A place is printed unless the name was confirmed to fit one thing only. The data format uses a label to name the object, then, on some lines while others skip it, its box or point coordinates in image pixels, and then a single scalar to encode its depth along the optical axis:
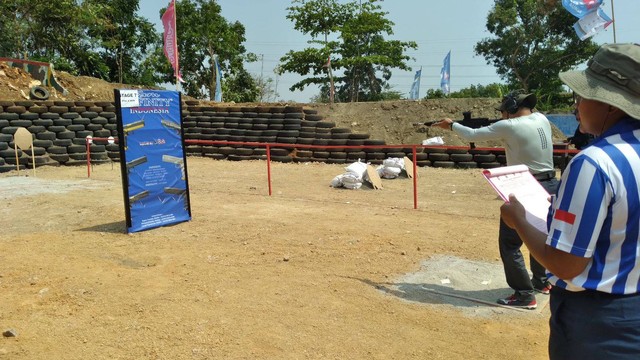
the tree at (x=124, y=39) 31.59
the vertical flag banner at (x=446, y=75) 26.00
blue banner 6.15
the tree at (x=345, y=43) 29.00
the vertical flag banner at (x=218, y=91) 25.00
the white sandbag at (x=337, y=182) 10.58
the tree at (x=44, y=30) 26.38
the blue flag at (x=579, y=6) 12.85
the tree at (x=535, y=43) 30.11
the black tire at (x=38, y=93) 19.22
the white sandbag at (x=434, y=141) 14.19
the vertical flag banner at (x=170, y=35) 16.88
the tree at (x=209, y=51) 31.91
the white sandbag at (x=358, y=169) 10.39
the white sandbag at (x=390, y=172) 11.70
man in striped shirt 1.37
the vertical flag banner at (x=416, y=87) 27.56
